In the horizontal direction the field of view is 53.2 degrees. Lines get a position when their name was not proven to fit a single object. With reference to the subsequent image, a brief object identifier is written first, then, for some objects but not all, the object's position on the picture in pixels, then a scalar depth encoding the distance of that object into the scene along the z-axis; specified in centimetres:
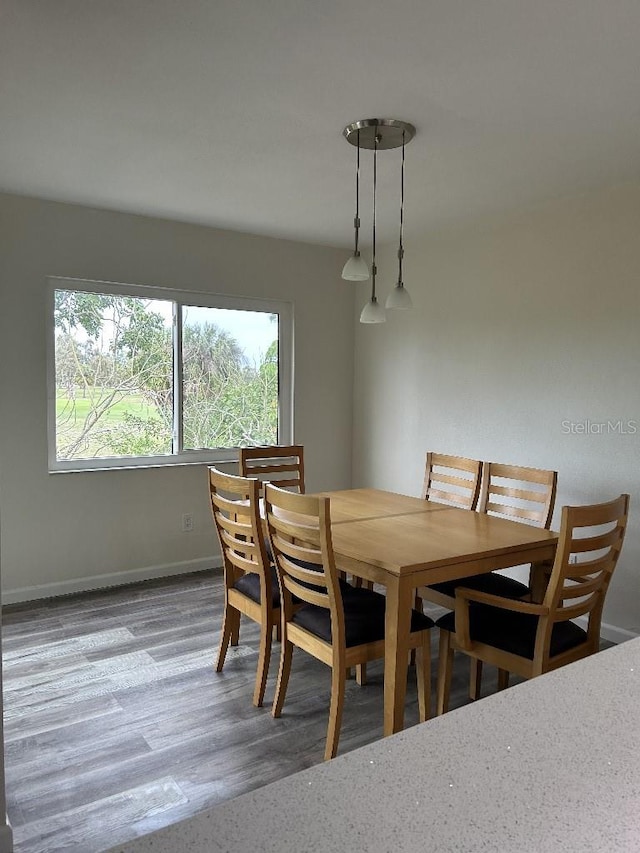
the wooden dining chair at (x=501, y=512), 289
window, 410
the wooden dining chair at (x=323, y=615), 224
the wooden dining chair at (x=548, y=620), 217
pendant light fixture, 261
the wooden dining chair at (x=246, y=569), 265
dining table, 223
